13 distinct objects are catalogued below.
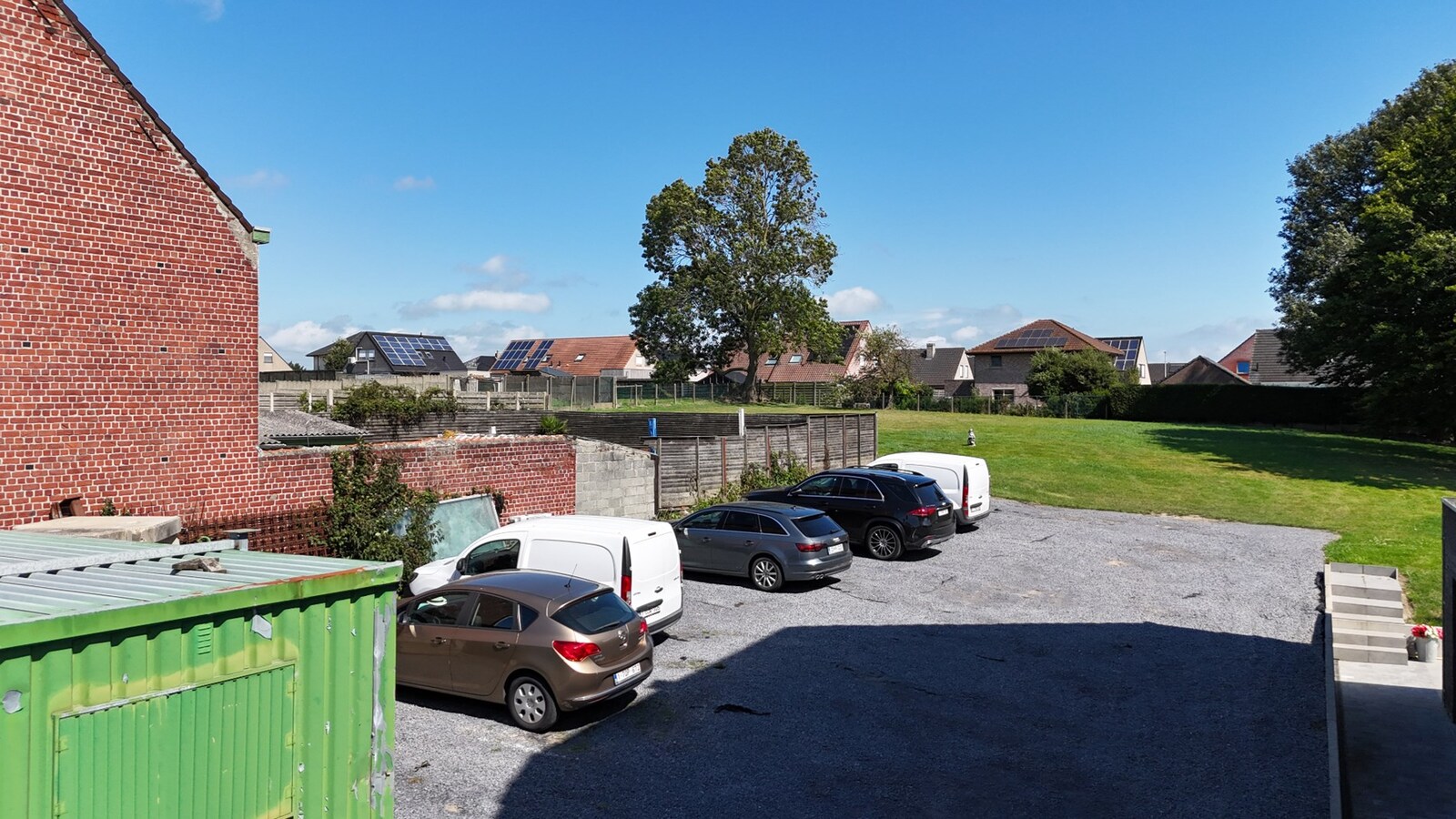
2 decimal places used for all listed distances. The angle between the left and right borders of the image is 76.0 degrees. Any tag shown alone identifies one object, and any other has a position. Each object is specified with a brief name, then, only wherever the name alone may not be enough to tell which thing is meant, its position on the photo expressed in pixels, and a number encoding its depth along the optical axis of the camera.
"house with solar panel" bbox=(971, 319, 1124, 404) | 66.50
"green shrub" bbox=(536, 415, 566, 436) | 33.38
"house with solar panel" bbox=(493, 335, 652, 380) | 84.38
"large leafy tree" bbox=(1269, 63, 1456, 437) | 32.50
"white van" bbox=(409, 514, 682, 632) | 12.10
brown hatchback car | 9.53
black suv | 18.53
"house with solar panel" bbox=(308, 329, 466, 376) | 75.62
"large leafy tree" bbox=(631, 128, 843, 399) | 51.22
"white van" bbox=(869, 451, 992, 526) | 21.31
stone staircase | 14.62
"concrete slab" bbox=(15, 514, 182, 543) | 10.50
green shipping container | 3.88
